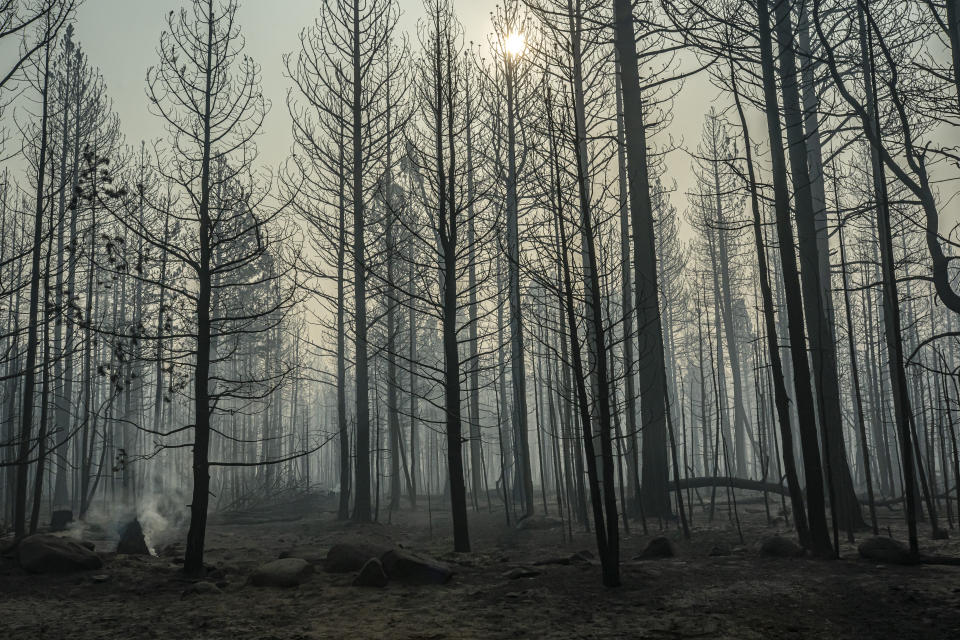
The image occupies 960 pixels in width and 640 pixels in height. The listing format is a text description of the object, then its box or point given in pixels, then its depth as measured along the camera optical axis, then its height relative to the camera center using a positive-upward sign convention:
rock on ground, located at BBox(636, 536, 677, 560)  5.98 -1.11
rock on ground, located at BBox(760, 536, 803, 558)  5.75 -1.11
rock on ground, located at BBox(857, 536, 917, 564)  5.05 -1.05
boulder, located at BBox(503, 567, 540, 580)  5.28 -1.12
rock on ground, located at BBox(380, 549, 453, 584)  5.32 -1.07
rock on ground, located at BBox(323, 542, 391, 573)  5.93 -1.04
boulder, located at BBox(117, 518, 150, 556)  7.88 -1.07
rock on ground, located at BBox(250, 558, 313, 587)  5.45 -1.08
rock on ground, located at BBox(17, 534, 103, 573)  5.95 -0.92
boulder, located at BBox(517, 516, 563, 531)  10.27 -1.42
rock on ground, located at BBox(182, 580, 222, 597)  5.24 -1.12
